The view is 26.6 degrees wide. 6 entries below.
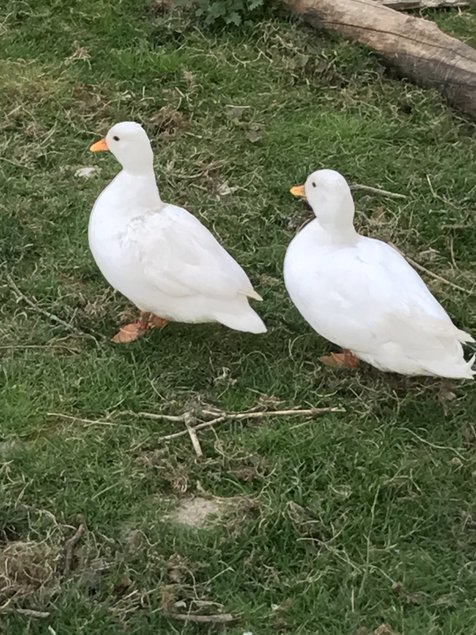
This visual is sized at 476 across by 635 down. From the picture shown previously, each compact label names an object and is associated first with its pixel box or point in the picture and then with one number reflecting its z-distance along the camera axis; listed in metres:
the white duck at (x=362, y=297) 3.27
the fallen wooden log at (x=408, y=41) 5.03
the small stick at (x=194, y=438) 3.27
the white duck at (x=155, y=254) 3.45
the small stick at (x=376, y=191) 4.52
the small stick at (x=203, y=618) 2.77
